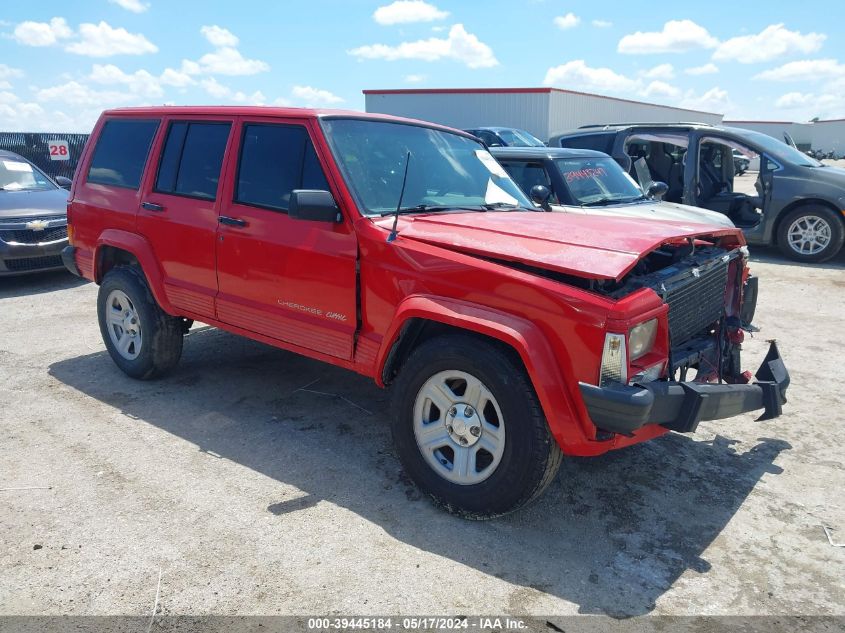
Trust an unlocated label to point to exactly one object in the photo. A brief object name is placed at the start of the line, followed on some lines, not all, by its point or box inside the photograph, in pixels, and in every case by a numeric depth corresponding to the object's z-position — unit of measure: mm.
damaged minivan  9516
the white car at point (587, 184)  7301
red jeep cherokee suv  2939
